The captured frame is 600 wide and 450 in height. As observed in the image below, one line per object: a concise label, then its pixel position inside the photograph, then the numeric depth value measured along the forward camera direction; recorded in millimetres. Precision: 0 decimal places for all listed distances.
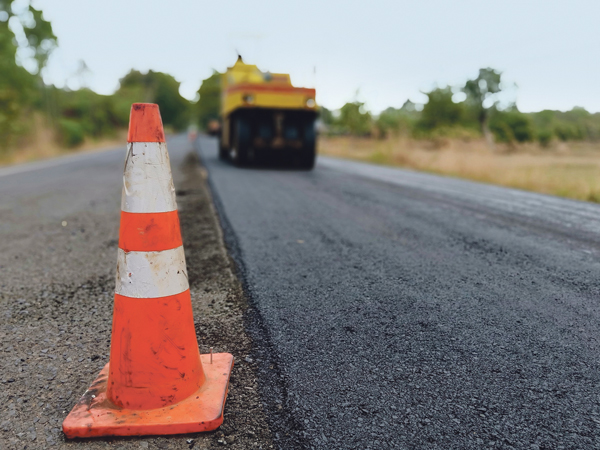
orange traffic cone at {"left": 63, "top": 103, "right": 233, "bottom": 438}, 1559
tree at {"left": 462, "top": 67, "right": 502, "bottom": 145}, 50250
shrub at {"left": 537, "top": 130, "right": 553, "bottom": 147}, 41791
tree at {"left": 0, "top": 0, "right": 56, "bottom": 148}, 17047
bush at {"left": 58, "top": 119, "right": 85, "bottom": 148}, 25036
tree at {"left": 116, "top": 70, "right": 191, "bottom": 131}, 86812
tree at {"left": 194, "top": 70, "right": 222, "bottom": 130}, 83312
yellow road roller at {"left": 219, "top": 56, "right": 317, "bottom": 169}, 9922
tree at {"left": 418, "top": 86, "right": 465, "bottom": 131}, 48125
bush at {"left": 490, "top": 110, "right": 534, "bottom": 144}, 44062
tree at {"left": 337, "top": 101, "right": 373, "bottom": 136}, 24094
